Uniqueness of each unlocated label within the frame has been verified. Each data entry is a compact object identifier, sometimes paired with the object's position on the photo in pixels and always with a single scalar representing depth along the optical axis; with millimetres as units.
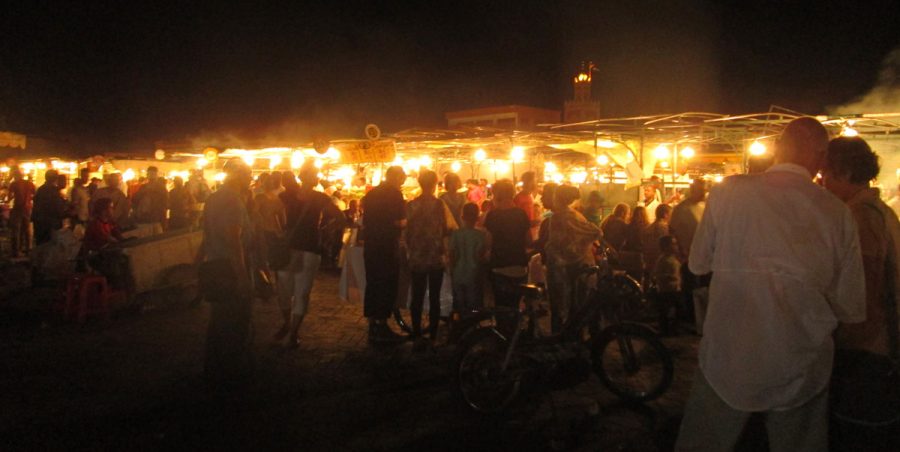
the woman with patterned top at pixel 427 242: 6844
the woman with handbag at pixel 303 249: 6973
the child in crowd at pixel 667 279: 7676
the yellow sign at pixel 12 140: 17281
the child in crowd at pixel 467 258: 6789
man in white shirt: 2326
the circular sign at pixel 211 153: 16234
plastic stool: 7984
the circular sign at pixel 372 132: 11086
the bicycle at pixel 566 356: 4957
